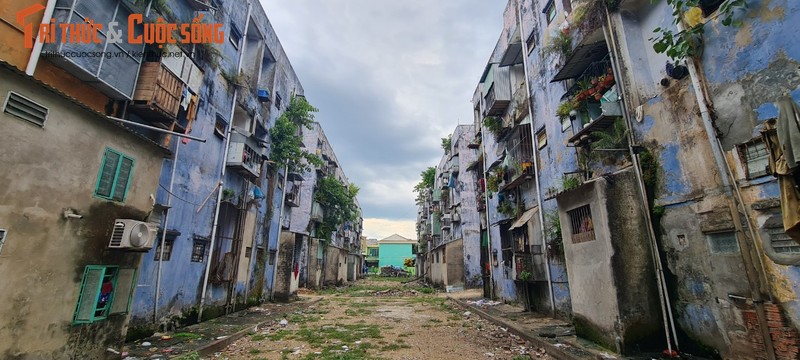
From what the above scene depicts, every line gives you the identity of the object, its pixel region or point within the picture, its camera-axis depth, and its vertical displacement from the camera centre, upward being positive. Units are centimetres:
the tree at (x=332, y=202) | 2869 +549
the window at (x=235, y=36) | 1322 +896
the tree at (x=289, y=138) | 1697 +637
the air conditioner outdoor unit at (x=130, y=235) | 583 +51
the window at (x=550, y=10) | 1225 +924
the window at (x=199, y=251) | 1092 +47
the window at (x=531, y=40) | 1352 +906
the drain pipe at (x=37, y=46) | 559 +358
